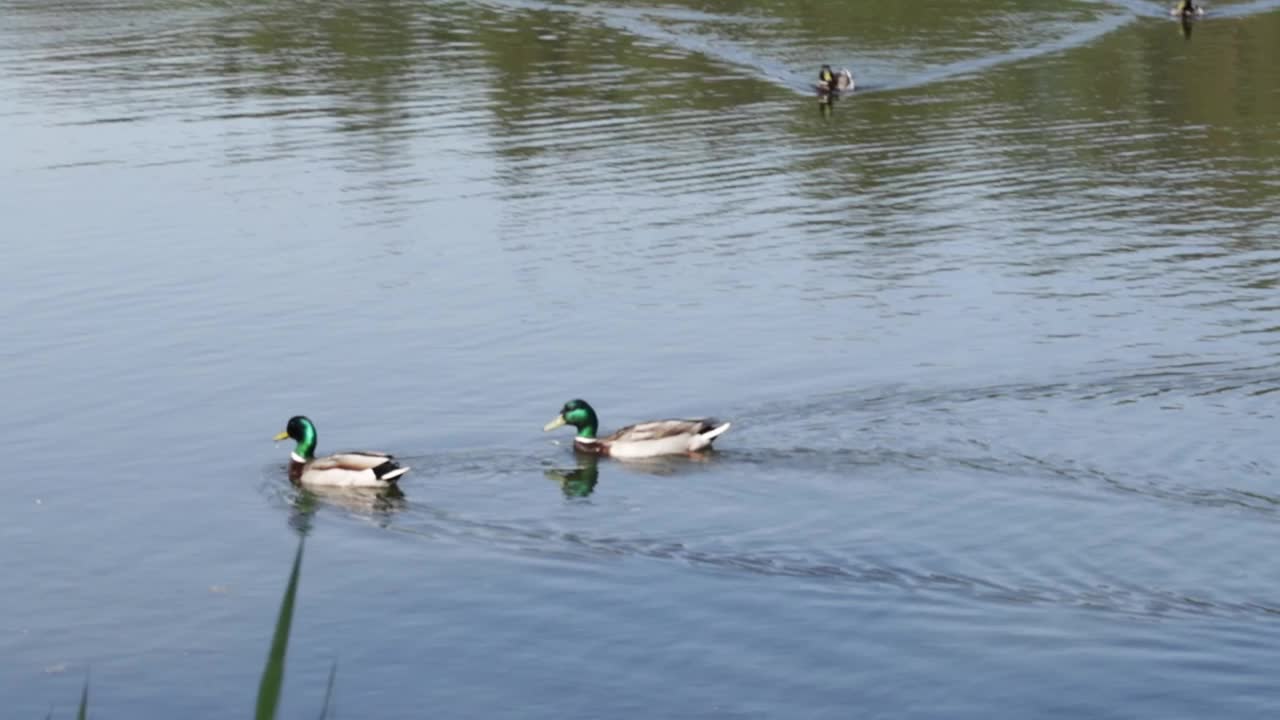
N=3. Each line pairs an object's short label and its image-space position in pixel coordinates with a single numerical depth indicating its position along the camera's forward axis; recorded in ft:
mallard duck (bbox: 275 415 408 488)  72.74
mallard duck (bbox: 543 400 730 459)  75.66
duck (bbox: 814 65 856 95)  163.63
